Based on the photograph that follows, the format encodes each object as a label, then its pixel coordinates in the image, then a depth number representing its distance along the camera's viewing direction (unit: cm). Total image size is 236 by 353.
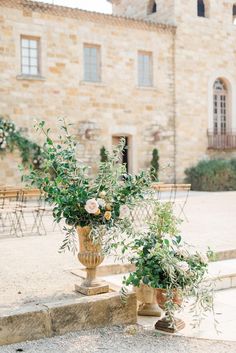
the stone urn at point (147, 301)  465
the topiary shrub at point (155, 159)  1764
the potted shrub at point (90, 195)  433
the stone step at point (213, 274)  572
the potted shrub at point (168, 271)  419
